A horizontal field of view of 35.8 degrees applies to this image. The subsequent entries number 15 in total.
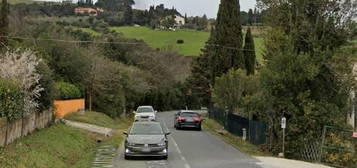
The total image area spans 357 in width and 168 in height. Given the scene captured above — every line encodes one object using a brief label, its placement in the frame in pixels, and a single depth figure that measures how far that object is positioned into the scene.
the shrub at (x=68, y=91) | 40.95
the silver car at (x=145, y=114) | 45.01
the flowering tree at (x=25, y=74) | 23.39
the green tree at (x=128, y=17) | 139.88
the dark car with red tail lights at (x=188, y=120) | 42.94
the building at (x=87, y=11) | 138.50
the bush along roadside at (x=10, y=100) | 19.23
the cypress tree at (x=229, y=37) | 51.47
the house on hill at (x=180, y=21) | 162.93
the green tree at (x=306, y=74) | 24.72
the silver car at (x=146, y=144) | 21.53
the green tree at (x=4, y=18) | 44.75
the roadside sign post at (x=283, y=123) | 23.90
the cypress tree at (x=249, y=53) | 61.91
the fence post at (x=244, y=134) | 34.50
